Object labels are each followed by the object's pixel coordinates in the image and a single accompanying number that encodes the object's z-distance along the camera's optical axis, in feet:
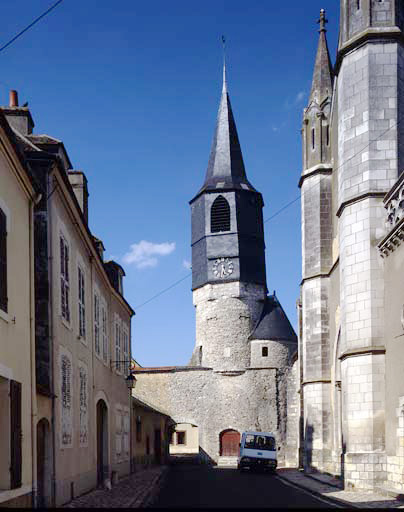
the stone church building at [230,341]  139.95
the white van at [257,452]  95.91
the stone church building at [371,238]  49.37
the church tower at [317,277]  77.77
